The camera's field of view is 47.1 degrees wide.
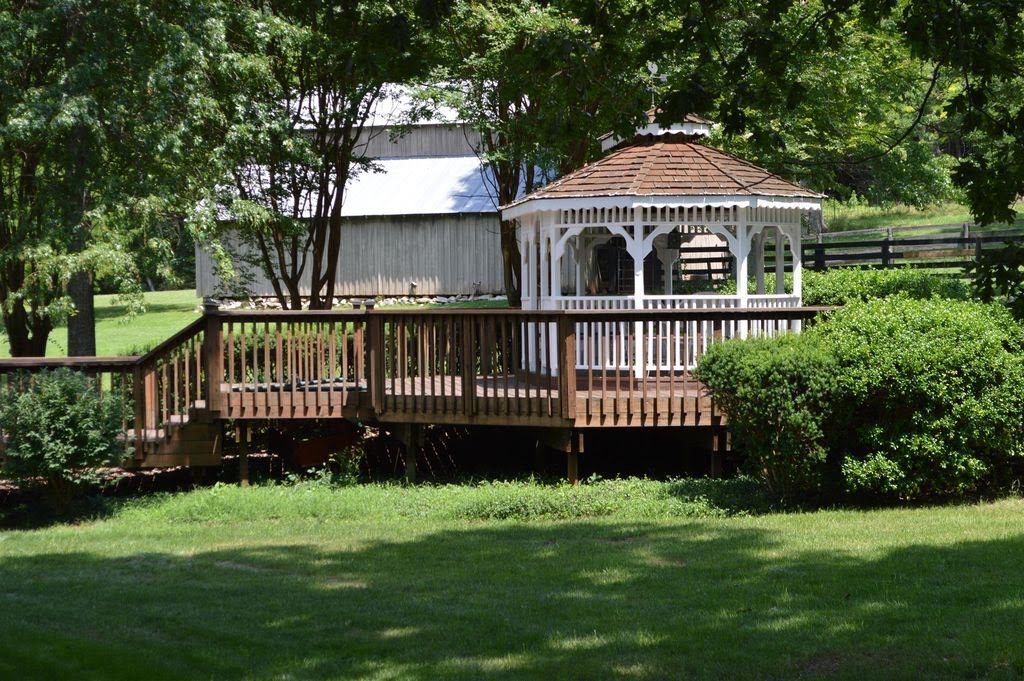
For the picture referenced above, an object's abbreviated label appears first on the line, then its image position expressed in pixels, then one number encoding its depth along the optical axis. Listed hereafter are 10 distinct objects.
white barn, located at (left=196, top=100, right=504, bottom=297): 35.88
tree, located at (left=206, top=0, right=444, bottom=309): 19.36
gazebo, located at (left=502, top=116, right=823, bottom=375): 15.11
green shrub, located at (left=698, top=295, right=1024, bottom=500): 10.66
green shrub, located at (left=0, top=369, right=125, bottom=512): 12.48
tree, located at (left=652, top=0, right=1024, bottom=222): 6.62
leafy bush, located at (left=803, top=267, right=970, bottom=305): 17.55
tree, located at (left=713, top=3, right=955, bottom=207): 20.95
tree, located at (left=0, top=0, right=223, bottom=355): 15.37
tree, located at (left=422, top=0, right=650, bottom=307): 18.45
